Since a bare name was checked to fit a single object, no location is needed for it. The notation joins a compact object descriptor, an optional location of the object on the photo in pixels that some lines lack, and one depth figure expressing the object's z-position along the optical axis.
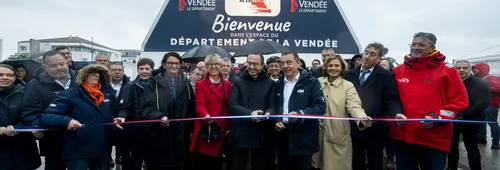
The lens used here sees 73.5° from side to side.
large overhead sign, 11.38
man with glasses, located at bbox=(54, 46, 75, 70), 5.20
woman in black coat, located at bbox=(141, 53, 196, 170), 4.03
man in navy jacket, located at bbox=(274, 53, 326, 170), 3.67
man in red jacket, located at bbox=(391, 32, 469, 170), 3.43
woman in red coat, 4.13
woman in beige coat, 3.96
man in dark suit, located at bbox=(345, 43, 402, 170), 4.01
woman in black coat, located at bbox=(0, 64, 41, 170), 3.50
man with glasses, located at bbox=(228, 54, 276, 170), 3.77
